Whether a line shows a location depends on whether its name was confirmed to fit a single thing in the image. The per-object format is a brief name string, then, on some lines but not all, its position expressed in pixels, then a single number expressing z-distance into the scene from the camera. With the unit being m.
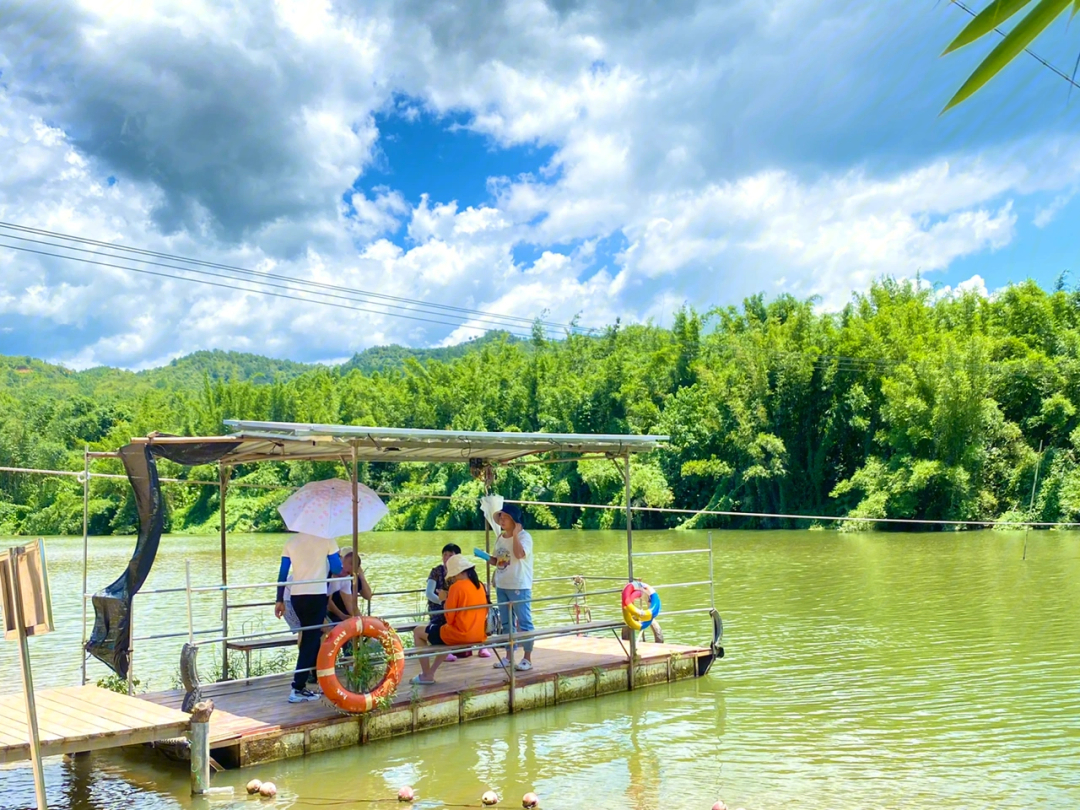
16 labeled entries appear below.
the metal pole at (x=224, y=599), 11.05
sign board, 5.17
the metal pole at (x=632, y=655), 11.84
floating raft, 8.80
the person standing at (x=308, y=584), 9.45
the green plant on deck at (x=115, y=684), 10.60
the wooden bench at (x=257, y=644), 10.03
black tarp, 9.23
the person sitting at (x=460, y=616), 10.38
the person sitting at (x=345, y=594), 10.13
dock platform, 7.42
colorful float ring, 11.73
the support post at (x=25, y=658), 5.04
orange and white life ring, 9.02
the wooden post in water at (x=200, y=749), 8.06
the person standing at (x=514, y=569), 10.84
